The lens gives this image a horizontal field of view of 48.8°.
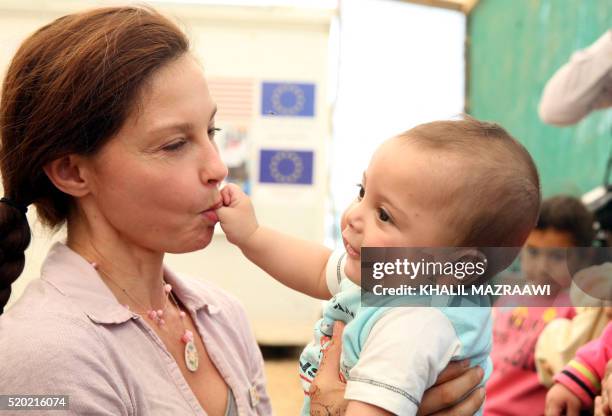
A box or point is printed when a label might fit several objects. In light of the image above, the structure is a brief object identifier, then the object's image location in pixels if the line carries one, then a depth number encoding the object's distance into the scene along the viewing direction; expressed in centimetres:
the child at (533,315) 112
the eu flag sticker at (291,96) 361
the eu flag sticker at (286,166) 364
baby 85
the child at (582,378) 112
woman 95
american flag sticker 344
